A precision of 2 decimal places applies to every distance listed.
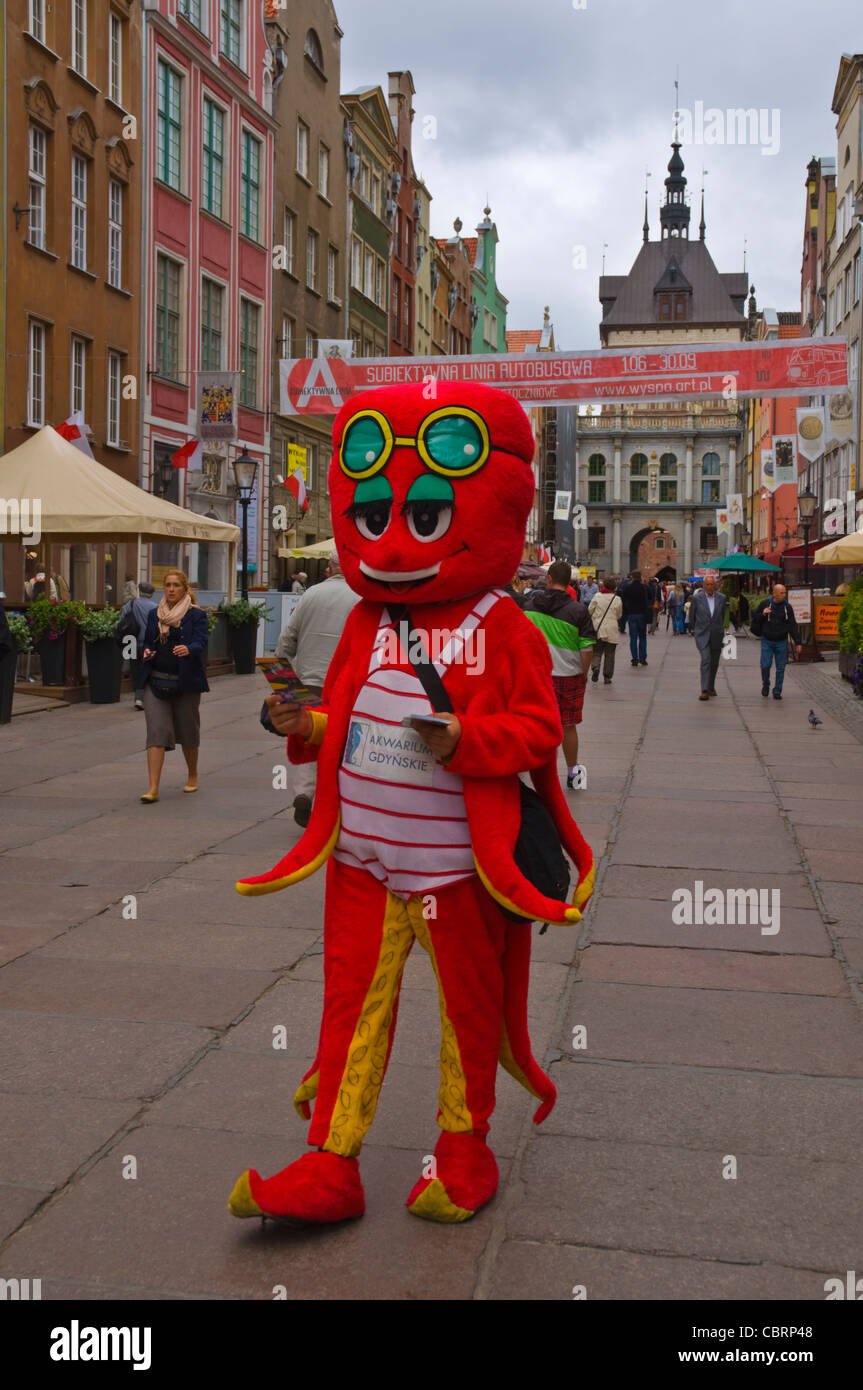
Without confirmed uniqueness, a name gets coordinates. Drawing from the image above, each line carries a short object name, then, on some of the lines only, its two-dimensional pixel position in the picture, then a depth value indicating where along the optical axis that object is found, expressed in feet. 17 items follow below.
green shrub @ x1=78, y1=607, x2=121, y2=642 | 54.65
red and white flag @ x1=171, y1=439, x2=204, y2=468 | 82.58
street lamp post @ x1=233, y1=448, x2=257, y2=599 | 77.20
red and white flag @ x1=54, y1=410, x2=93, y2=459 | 66.80
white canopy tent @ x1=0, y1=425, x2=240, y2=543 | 52.80
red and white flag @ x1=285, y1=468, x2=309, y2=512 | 102.99
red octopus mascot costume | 10.73
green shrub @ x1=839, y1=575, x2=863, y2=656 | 60.95
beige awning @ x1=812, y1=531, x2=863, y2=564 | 68.23
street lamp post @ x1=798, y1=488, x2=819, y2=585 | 105.09
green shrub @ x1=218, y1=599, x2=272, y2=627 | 72.54
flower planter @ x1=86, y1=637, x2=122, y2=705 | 54.80
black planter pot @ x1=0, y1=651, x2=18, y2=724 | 46.83
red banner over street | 67.97
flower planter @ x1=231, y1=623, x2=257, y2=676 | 73.95
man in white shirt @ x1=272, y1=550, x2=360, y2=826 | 26.55
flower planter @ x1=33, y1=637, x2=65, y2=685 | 55.31
